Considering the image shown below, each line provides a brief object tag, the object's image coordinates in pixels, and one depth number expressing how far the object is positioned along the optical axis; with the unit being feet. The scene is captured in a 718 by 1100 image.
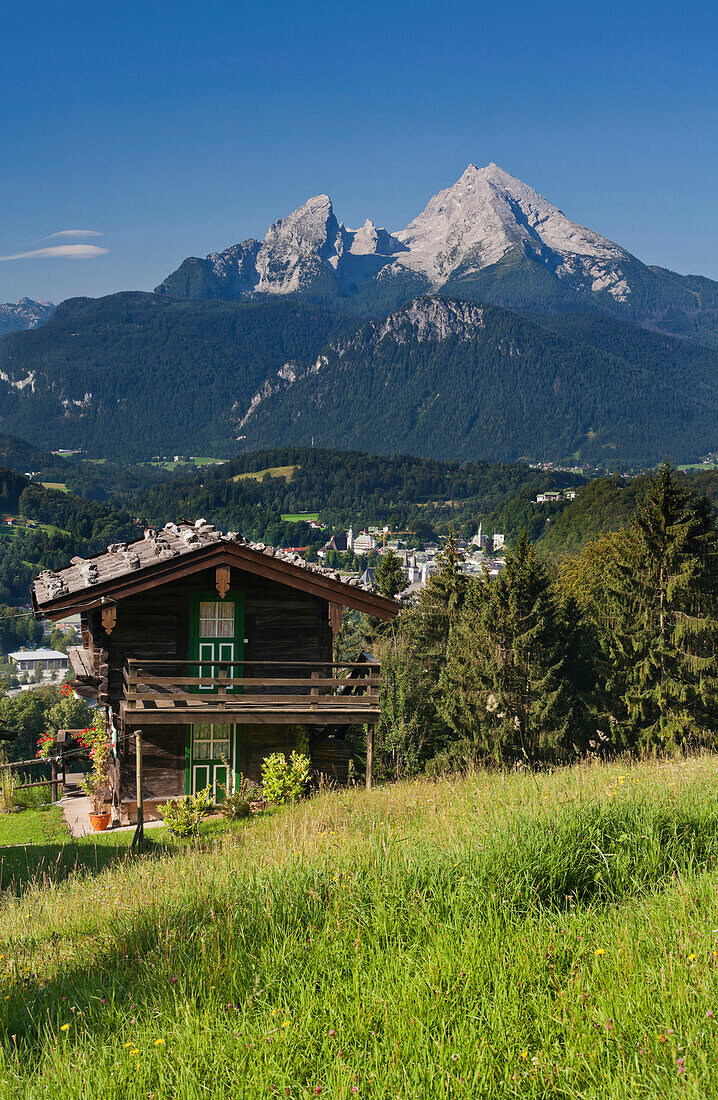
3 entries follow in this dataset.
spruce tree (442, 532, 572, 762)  118.93
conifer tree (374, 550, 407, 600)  150.20
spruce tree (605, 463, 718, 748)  105.29
